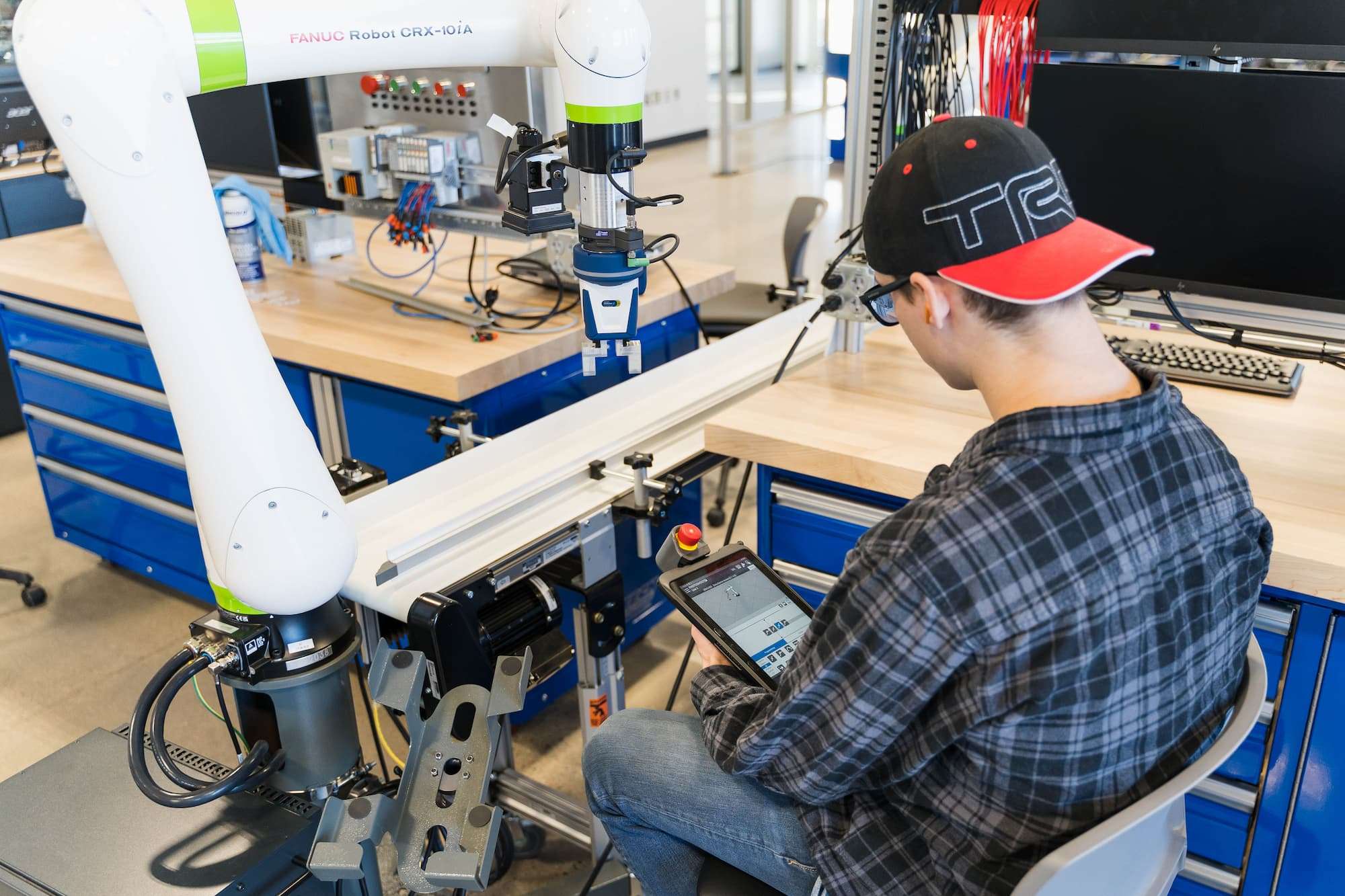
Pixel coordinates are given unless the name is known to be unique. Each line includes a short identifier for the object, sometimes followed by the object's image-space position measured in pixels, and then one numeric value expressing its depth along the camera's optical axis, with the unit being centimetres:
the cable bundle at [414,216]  238
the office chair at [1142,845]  92
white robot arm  106
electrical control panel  233
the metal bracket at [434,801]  120
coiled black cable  127
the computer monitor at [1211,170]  159
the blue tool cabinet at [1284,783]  142
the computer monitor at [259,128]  265
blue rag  260
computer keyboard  181
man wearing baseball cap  97
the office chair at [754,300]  307
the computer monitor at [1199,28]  156
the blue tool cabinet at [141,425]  231
